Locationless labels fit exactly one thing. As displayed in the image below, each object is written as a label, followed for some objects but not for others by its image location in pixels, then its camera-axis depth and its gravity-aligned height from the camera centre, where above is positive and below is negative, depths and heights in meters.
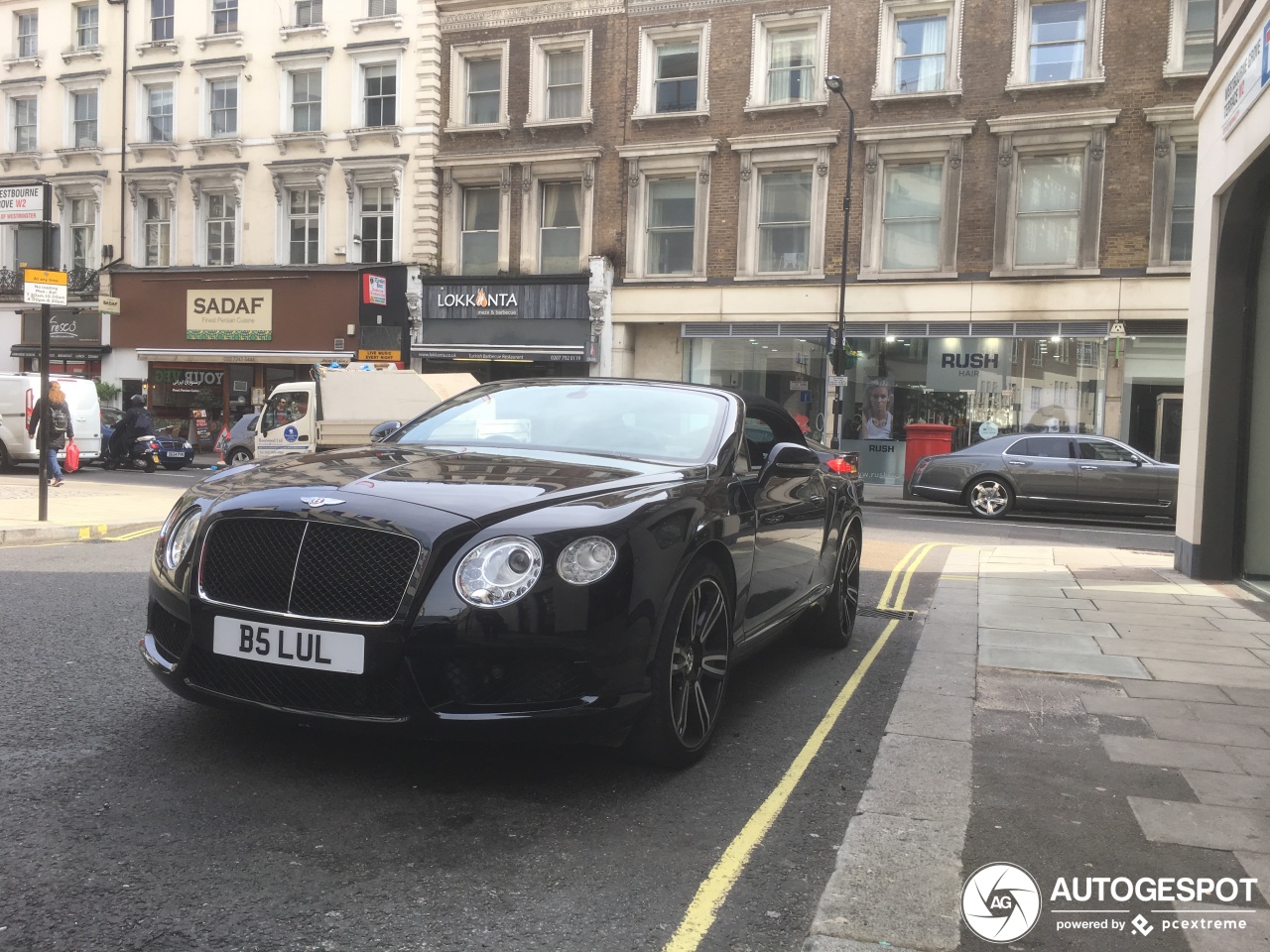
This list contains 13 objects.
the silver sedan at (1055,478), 16.64 -0.95
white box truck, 16.16 -0.10
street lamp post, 21.89 +2.64
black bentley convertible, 3.22 -0.62
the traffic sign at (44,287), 10.46 +1.01
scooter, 22.28 -1.36
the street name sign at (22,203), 10.71 +1.87
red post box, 20.66 -0.52
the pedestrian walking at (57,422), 16.44 -0.59
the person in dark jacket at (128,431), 22.31 -0.90
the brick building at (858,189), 21.14 +4.90
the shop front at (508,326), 25.50 +1.86
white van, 20.38 -0.55
